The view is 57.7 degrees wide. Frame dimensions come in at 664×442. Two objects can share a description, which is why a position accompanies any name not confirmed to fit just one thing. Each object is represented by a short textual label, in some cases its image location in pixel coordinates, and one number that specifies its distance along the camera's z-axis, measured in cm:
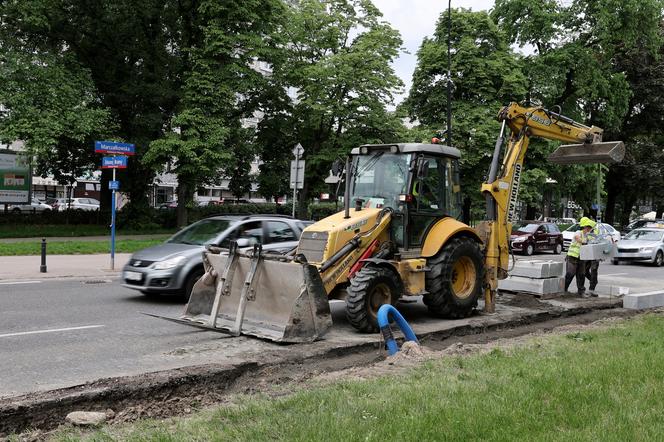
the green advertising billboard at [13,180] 2980
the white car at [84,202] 4702
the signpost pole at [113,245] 1748
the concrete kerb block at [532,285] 1305
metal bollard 1606
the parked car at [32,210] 3014
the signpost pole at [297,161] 2155
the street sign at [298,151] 2159
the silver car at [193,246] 1125
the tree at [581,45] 3344
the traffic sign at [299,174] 2150
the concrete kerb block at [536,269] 1326
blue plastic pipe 729
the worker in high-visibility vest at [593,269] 1409
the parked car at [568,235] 3288
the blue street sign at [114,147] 1731
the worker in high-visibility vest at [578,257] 1380
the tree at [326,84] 2950
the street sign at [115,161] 1725
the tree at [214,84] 2644
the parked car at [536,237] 2914
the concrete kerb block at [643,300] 1251
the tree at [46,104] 2408
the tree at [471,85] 3259
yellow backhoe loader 827
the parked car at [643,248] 2609
